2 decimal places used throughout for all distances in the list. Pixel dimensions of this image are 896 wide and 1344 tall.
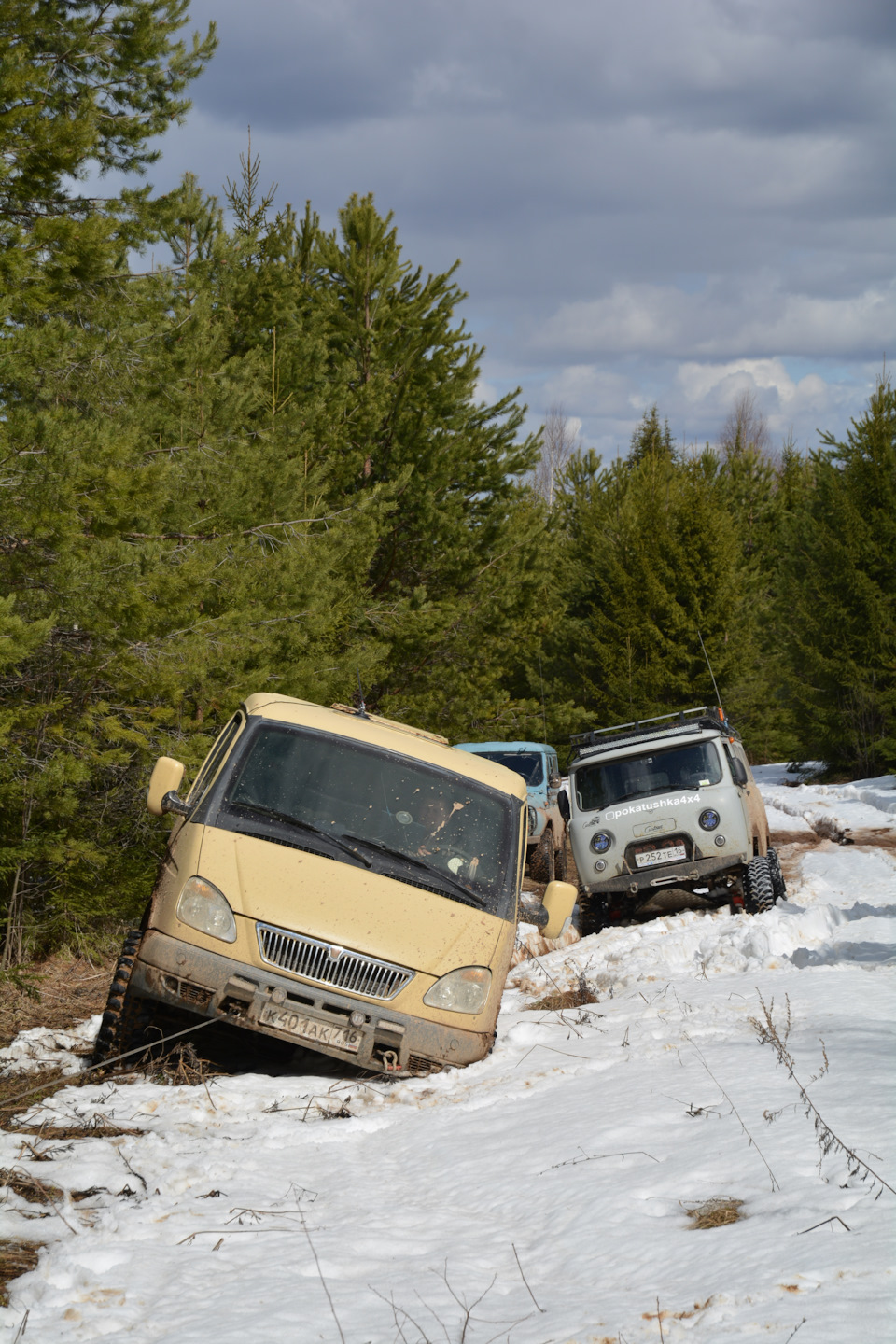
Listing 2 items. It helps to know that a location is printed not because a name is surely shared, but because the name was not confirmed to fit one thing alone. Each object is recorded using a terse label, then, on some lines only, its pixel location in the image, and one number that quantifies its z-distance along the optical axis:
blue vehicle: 29.41
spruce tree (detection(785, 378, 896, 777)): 57.91
